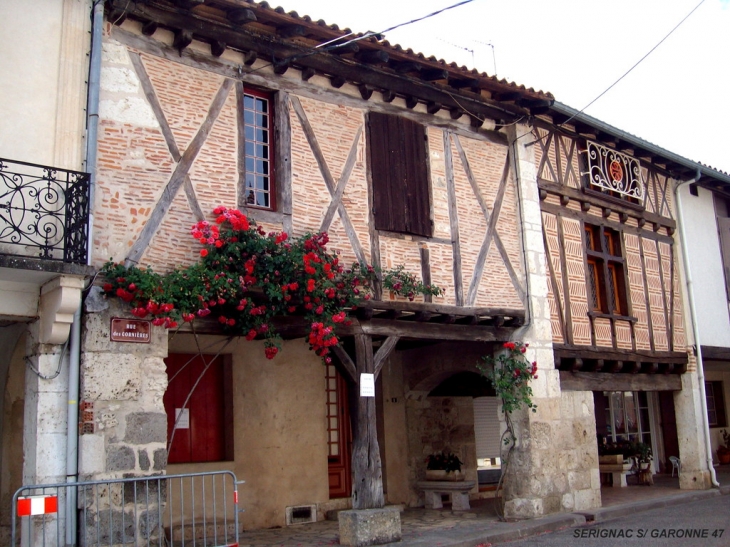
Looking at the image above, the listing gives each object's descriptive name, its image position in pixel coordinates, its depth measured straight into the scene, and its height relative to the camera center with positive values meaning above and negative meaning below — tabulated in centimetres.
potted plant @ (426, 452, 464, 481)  1111 -78
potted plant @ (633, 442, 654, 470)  1403 -89
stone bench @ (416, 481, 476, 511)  1080 -110
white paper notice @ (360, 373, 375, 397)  848 +35
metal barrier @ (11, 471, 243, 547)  627 -72
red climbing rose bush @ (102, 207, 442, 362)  679 +127
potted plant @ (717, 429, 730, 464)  1723 -114
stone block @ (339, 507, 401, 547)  785 -112
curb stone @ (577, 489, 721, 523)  1009 -141
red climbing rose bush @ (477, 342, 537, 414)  986 +44
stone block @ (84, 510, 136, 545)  636 -81
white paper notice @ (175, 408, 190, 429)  922 +6
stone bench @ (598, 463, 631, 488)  1369 -113
